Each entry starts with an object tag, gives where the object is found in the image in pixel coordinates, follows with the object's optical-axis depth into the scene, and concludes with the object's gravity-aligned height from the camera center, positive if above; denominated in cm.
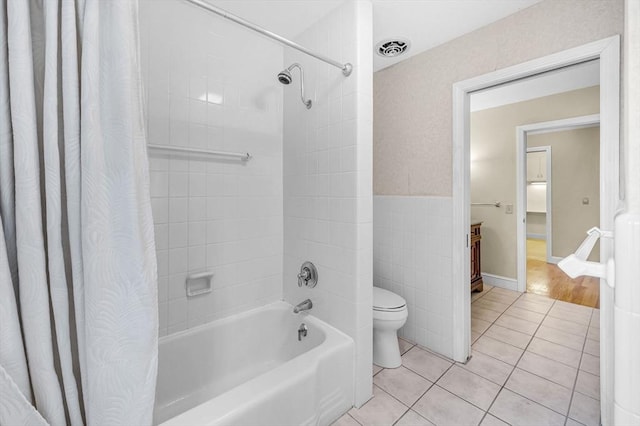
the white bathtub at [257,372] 109 -82
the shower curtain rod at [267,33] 102 +73
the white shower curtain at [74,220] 67 -3
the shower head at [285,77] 148 +69
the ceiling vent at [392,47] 199 +116
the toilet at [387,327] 185 -81
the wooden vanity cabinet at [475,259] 308 -60
